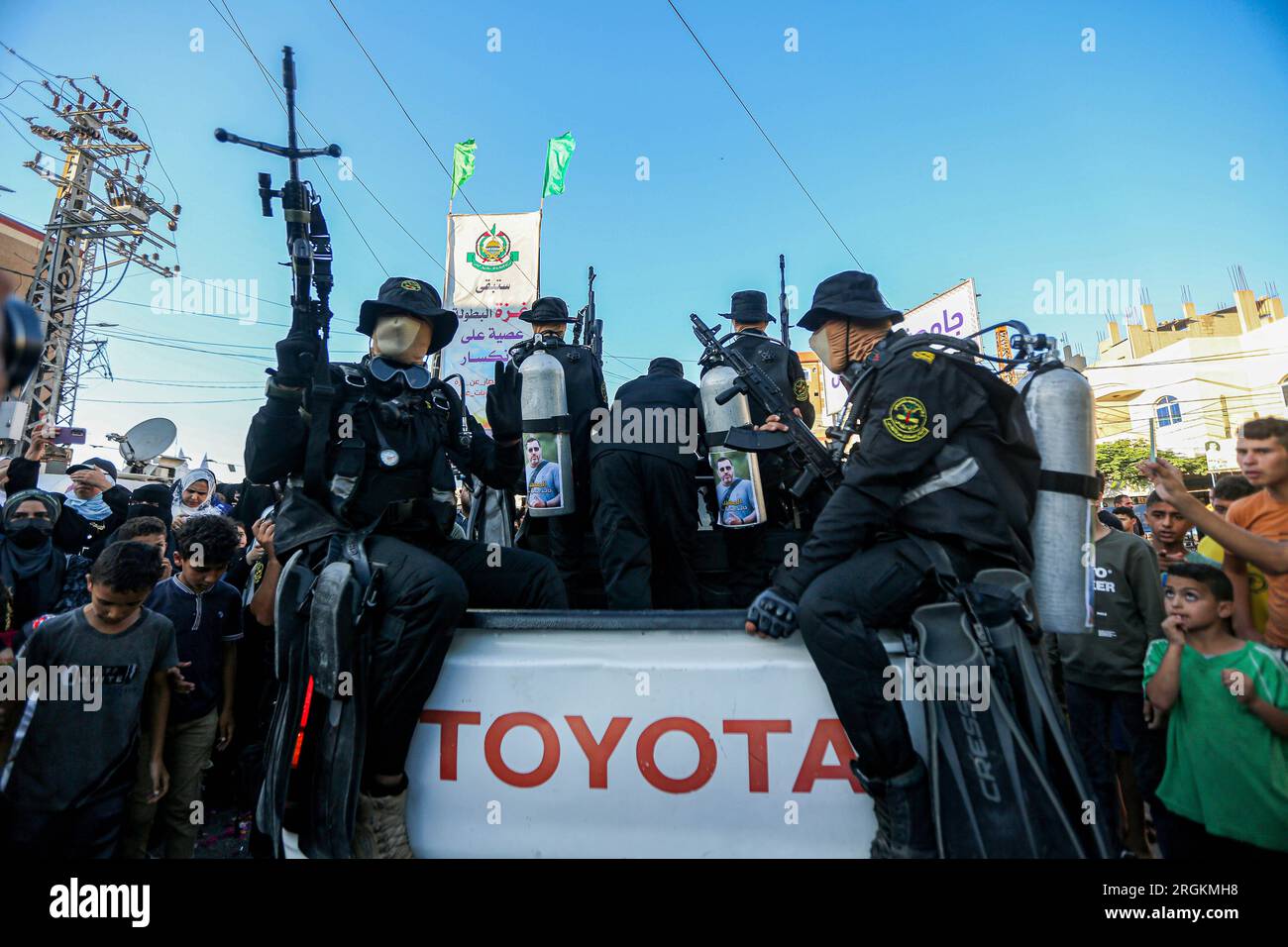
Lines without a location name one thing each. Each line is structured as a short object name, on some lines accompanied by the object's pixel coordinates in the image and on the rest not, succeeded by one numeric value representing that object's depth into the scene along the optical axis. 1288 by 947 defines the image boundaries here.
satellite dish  7.55
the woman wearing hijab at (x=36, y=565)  3.12
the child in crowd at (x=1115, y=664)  3.05
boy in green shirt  2.00
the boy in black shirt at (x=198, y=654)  2.86
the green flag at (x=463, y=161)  12.53
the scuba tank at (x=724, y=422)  3.14
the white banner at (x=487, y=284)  10.86
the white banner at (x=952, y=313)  13.07
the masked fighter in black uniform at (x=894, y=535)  1.68
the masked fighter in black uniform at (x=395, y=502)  1.85
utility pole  12.06
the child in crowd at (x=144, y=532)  3.25
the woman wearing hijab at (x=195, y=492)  4.96
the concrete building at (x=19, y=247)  15.88
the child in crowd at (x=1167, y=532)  3.19
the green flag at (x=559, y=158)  12.73
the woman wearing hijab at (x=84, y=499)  3.85
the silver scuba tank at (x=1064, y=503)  1.92
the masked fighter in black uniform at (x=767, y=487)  3.48
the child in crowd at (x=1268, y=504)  2.17
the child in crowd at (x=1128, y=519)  6.81
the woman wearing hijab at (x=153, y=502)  4.48
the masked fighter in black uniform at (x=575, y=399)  3.49
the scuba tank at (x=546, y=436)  3.04
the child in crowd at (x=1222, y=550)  2.29
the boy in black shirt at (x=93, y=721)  2.28
